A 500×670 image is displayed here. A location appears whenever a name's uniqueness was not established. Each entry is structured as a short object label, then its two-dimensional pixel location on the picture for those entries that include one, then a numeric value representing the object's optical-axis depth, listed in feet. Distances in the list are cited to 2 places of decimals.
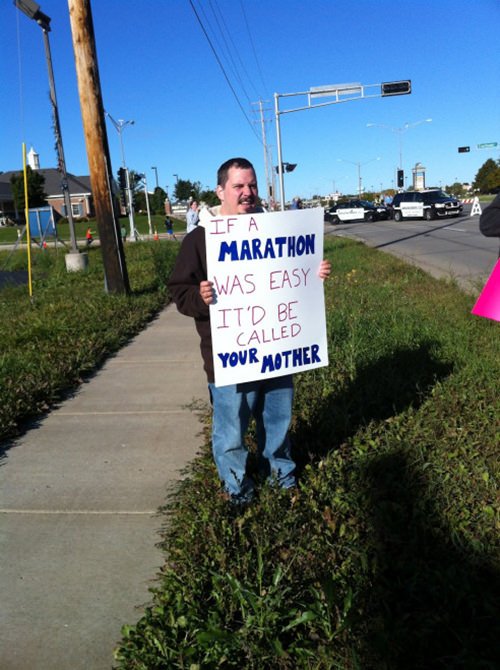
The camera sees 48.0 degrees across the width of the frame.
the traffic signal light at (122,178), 85.63
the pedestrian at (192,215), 49.02
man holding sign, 8.69
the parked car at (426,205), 101.96
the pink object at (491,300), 11.25
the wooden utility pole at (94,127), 28.04
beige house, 277.23
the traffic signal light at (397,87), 82.17
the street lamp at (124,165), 106.71
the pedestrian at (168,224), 132.77
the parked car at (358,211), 124.26
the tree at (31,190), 192.71
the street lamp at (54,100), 49.76
